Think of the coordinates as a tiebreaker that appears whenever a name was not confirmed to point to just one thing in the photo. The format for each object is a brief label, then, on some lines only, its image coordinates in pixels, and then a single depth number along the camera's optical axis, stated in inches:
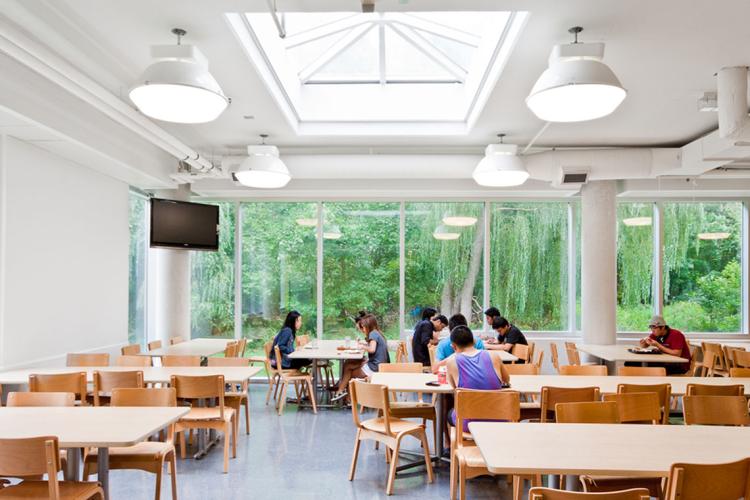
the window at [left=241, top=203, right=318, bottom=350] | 428.5
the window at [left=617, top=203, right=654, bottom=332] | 419.2
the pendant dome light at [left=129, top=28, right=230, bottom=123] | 163.3
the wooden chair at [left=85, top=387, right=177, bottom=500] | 158.7
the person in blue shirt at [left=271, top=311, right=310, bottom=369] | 327.9
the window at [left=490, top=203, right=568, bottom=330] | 424.2
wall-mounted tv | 339.0
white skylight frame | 214.7
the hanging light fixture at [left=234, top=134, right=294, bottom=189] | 291.0
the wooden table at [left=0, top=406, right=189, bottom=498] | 132.5
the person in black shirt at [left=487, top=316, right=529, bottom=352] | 333.4
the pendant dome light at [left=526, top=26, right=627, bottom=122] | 161.5
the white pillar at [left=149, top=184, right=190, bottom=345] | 394.0
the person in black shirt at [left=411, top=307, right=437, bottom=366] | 318.0
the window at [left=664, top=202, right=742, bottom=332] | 422.0
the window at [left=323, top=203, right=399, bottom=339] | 427.2
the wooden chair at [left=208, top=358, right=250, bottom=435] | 248.4
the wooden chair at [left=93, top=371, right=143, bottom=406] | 213.3
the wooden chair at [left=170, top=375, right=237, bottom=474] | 209.2
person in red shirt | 303.3
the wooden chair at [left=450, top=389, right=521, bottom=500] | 165.2
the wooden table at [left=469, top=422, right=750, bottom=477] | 113.6
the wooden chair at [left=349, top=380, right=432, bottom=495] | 188.2
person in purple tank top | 189.5
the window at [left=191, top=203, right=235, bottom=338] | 432.8
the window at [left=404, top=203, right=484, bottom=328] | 425.4
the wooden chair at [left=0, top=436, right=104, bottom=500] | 121.3
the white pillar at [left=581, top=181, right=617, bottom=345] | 365.1
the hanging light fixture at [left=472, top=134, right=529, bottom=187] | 288.4
